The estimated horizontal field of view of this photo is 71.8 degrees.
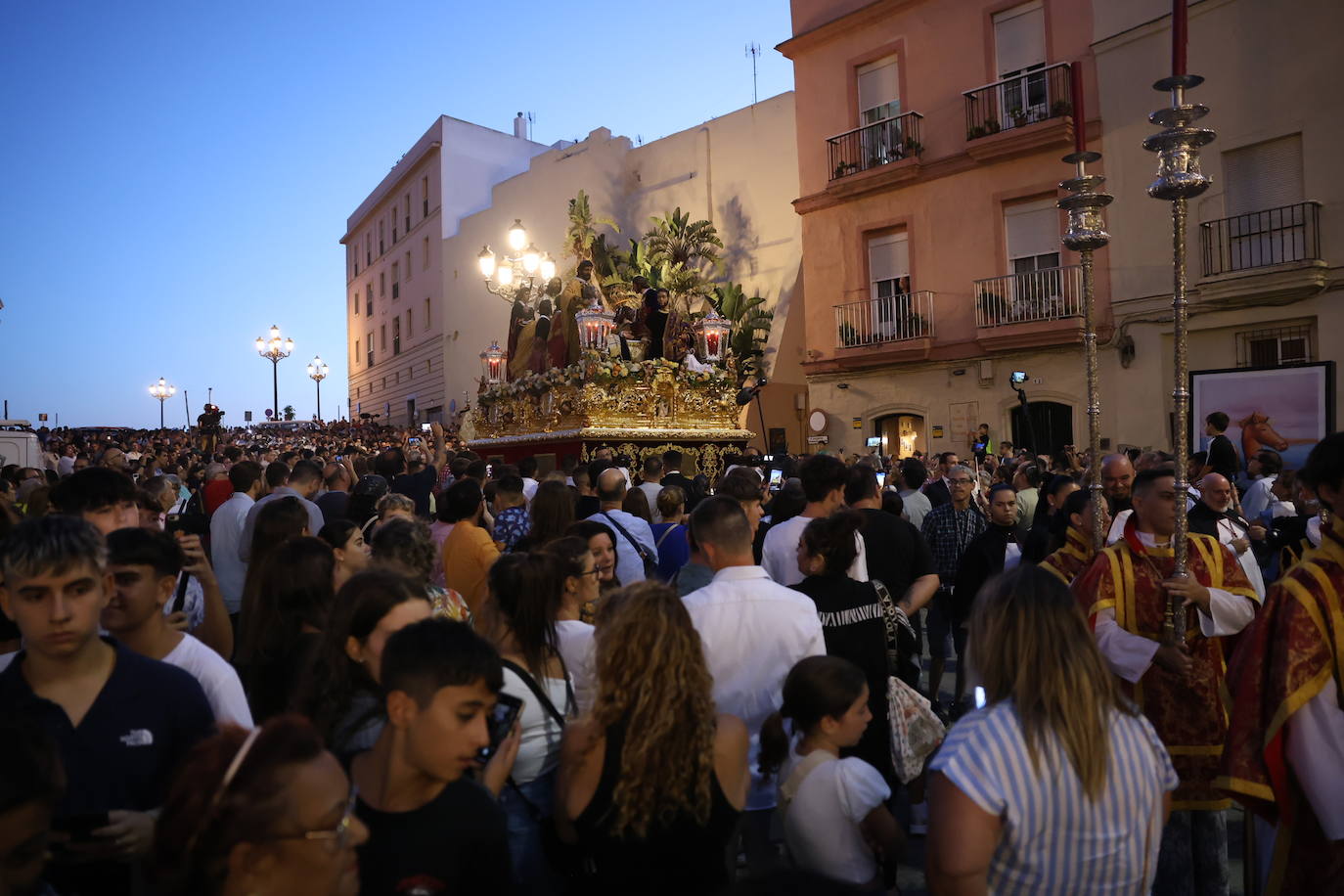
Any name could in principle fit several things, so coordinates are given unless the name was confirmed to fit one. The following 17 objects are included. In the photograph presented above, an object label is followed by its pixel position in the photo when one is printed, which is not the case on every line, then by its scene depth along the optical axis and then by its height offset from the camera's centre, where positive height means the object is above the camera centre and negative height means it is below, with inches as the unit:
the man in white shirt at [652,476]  282.9 -9.6
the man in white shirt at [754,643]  131.4 -28.4
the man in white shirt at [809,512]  186.2 -14.4
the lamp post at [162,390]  1393.9 +111.1
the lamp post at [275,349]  982.4 +117.6
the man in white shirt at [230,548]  233.1 -21.7
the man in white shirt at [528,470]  347.9 -6.9
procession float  521.0 +44.2
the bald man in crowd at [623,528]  210.7 -19.4
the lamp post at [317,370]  1197.5 +115.0
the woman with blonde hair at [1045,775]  82.1 -30.6
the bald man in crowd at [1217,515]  188.7 -19.2
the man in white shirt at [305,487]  250.2 -7.6
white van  458.8 +11.0
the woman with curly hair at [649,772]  91.0 -32.2
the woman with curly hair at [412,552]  142.9 -15.4
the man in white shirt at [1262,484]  275.9 -17.7
